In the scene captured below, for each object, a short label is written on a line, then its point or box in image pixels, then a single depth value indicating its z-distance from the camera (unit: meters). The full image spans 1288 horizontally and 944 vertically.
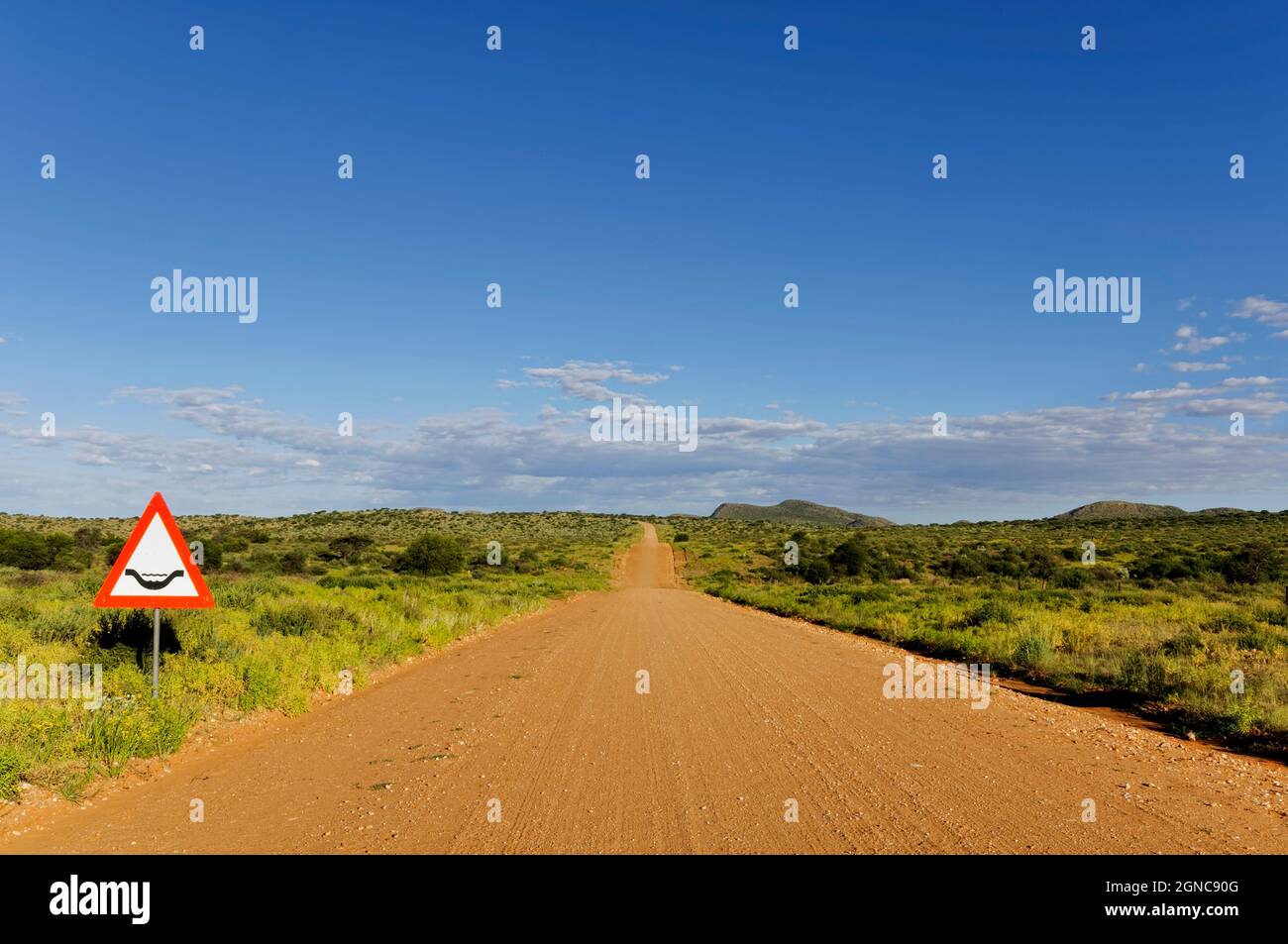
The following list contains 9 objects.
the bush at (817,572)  43.53
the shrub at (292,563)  36.50
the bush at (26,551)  33.66
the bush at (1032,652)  13.23
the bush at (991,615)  17.92
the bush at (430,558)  38.00
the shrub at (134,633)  10.48
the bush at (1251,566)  34.19
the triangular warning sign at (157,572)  8.66
